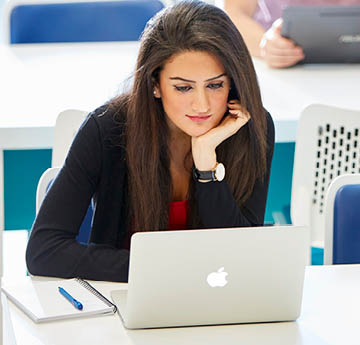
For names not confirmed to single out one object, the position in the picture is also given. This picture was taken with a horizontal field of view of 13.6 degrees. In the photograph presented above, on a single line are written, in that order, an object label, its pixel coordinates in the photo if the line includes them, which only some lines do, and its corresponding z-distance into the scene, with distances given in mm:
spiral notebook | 2850
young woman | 3199
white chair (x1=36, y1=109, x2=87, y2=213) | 3681
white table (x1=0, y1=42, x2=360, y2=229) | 4082
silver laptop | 2737
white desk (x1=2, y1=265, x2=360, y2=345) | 2778
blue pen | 2871
